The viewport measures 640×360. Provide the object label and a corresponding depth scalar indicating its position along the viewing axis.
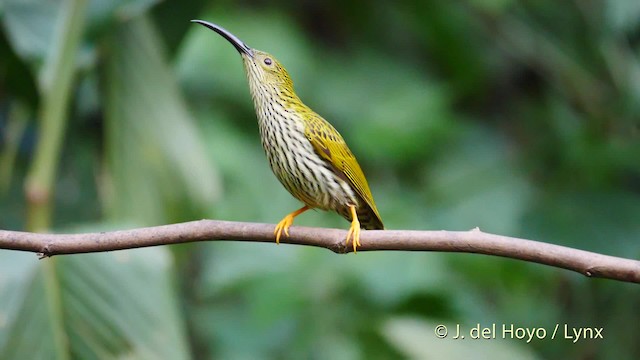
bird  6.10
